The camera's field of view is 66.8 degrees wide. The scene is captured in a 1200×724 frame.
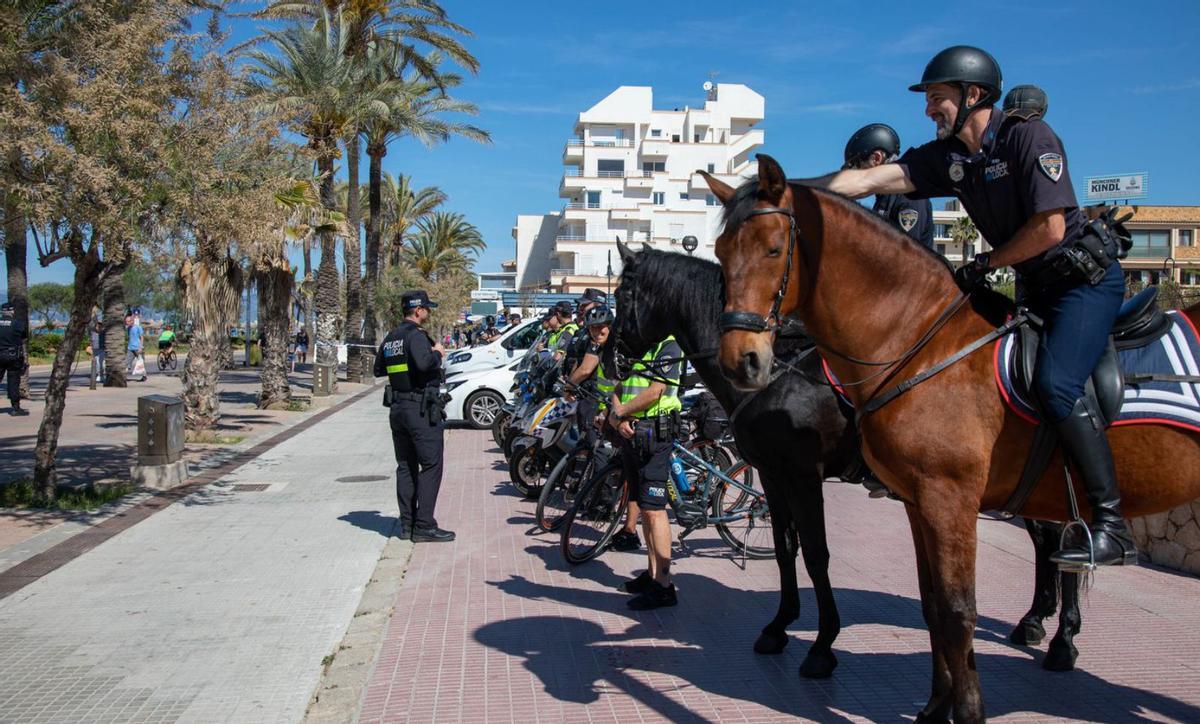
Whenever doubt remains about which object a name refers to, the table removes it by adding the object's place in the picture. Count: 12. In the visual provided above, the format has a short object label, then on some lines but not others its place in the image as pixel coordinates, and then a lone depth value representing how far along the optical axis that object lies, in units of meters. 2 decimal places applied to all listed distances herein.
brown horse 3.36
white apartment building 67.31
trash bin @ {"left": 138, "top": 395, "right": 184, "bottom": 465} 11.00
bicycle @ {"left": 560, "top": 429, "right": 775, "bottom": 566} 7.49
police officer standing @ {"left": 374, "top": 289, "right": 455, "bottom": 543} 8.44
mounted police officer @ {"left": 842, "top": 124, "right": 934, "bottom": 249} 5.72
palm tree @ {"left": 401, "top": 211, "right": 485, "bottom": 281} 67.06
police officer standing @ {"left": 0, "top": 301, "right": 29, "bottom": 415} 17.91
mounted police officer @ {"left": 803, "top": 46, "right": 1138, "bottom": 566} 3.37
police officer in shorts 6.40
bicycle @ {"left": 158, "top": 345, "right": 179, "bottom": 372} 35.31
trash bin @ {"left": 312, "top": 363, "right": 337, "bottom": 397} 24.58
